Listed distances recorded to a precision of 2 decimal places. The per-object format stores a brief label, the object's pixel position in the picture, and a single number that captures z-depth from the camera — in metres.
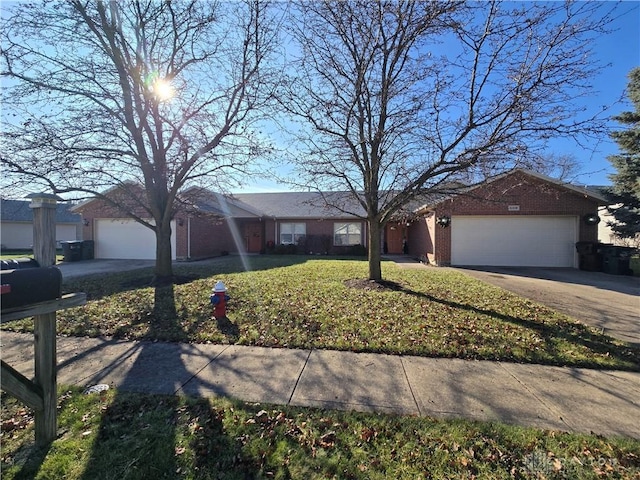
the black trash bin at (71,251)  16.61
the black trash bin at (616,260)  11.95
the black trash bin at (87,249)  17.45
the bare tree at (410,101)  5.86
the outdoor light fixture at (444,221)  13.93
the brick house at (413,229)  13.56
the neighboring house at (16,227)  28.83
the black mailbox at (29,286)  2.10
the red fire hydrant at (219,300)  5.73
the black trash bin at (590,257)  13.04
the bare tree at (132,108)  7.43
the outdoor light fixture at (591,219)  13.15
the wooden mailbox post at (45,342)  2.46
